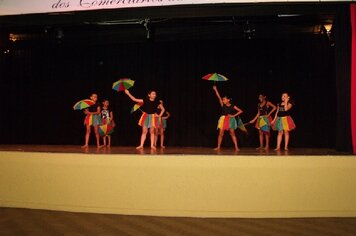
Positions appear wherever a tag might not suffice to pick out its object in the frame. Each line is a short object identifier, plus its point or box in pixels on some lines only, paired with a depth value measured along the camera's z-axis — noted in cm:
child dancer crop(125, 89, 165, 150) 609
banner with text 470
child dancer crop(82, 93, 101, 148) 673
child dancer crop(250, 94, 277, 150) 671
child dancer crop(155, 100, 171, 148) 674
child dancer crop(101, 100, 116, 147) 695
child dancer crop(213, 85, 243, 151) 632
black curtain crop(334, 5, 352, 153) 484
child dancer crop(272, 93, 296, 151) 616
